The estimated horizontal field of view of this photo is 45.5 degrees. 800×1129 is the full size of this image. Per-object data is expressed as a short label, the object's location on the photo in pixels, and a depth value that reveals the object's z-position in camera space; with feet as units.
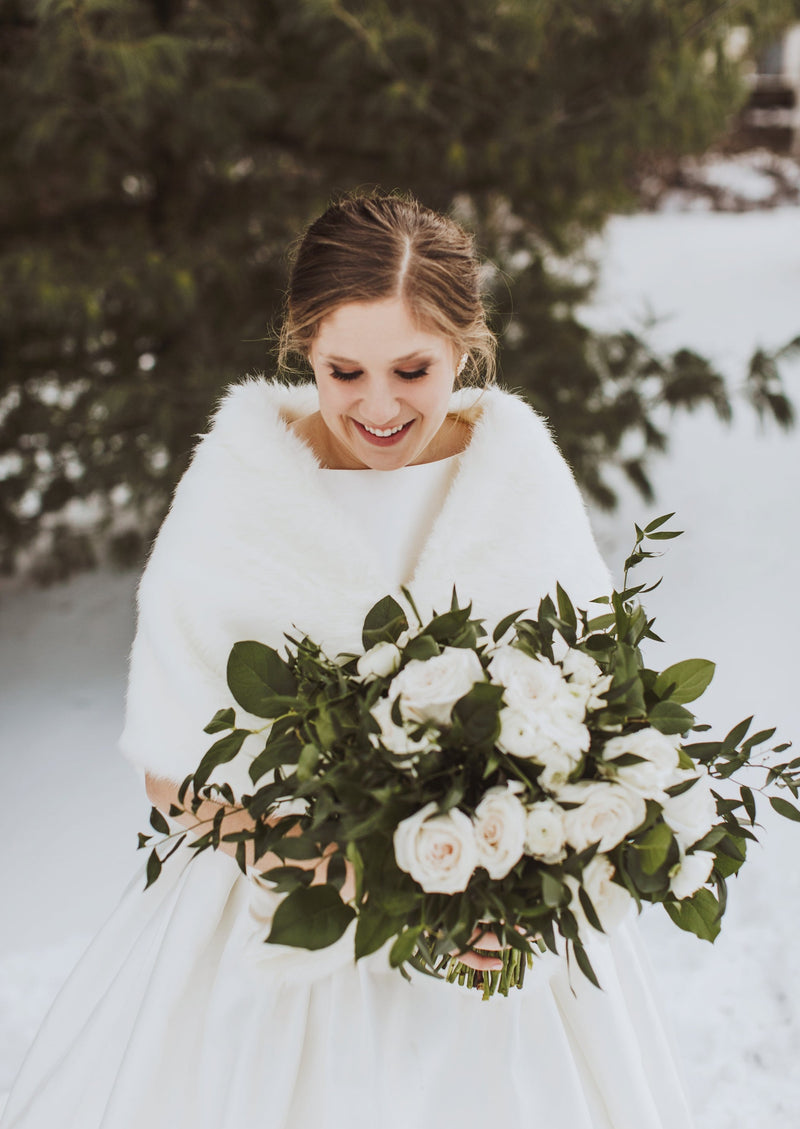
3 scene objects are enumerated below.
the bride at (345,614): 3.84
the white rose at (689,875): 3.10
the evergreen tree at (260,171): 8.82
